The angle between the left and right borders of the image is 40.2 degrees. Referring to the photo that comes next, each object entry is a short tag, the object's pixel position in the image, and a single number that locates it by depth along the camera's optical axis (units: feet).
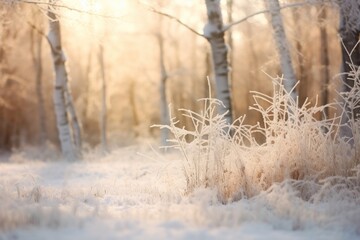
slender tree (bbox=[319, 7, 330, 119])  67.69
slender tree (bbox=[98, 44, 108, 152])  74.59
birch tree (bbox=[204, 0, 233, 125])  32.96
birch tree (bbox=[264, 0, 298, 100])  38.91
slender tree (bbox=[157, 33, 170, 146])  73.10
